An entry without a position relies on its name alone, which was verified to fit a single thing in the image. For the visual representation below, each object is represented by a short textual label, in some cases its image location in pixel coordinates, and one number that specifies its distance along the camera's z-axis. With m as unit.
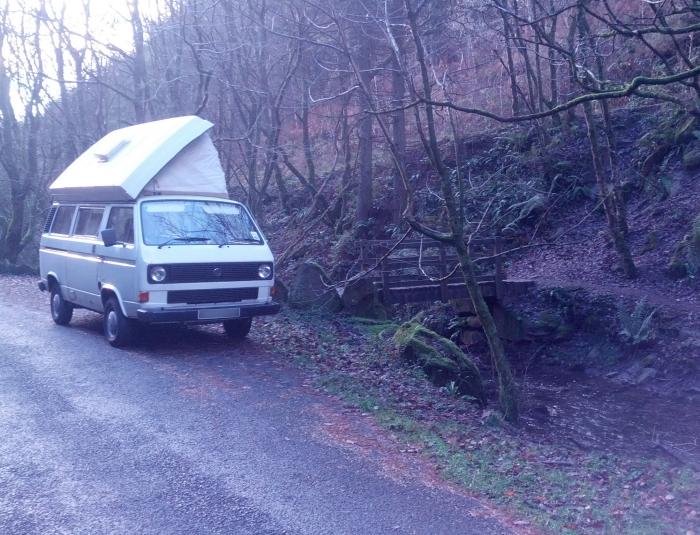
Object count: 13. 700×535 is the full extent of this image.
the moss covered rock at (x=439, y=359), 11.11
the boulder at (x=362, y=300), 15.55
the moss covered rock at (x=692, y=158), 17.88
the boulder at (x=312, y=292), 15.30
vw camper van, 10.84
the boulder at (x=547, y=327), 15.73
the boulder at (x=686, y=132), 18.52
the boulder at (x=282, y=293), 15.64
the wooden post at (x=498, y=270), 15.73
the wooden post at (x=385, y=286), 14.78
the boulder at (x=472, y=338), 16.41
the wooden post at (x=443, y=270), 14.96
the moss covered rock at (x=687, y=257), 15.12
